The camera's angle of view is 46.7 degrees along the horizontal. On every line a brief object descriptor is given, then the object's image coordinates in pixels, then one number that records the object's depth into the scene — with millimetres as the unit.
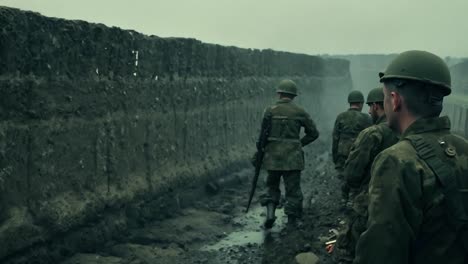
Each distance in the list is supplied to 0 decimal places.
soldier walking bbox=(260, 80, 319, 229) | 7594
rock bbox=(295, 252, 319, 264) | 5691
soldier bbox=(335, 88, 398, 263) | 4418
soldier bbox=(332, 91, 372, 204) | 8328
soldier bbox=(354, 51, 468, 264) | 2229
